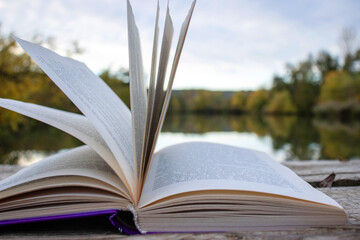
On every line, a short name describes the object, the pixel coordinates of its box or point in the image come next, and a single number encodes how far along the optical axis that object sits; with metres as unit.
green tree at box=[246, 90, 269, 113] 33.00
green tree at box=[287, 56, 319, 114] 23.00
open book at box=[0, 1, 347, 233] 0.37
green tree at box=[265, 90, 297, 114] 24.64
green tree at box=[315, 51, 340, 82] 23.30
